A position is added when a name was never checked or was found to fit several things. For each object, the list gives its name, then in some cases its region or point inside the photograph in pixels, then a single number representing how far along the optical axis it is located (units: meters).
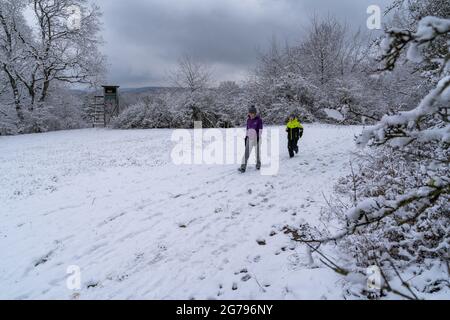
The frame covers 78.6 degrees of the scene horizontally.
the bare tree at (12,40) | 21.03
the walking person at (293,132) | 10.18
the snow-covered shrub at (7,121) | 21.72
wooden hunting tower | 29.19
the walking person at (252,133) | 8.76
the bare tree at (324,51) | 28.22
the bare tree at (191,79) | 30.84
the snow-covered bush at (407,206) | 1.87
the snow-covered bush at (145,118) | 25.64
